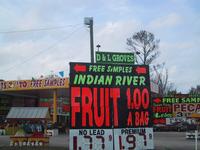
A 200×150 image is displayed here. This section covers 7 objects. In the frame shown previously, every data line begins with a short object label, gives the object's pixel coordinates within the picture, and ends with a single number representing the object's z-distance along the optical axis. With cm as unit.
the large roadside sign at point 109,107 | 1163
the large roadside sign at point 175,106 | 6297
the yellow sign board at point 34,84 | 5428
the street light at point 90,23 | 2886
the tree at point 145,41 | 7825
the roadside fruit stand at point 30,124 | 2803
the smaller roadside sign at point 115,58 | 1327
